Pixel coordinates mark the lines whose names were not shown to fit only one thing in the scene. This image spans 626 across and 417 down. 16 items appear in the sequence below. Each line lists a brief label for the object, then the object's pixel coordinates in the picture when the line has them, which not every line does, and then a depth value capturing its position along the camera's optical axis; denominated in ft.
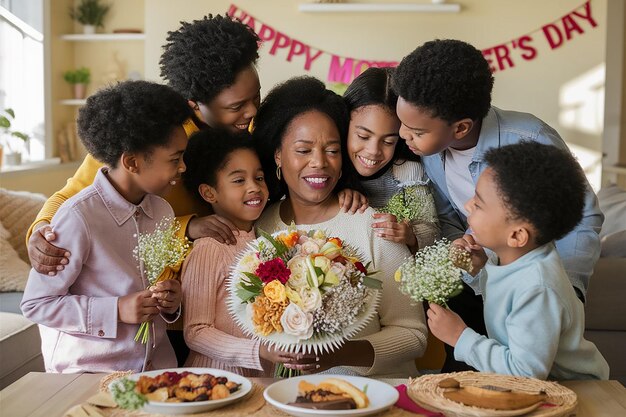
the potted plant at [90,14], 27.32
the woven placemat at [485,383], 5.73
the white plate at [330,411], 5.71
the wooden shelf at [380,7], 24.68
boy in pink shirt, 7.11
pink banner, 24.85
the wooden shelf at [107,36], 26.81
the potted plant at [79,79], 26.99
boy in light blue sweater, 6.43
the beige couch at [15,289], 11.94
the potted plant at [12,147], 23.29
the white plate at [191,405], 5.82
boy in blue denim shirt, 8.06
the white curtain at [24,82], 24.13
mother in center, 7.77
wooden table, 6.08
